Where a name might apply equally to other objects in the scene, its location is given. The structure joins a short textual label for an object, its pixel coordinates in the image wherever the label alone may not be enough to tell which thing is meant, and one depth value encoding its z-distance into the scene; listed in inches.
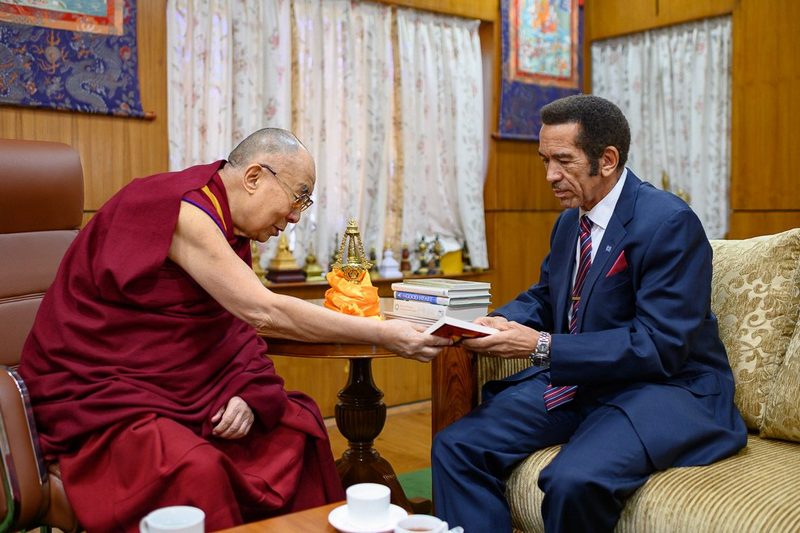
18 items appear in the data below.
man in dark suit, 69.1
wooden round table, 105.0
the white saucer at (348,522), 52.4
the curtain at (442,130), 186.4
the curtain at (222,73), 154.6
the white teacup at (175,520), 47.5
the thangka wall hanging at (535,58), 199.9
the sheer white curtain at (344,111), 172.1
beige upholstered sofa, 63.0
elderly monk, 69.2
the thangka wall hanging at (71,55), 134.0
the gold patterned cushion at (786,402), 77.2
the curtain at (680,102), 193.3
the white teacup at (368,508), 52.7
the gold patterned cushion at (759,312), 81.2
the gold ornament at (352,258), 99.7
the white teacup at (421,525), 50.8
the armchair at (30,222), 89.1
